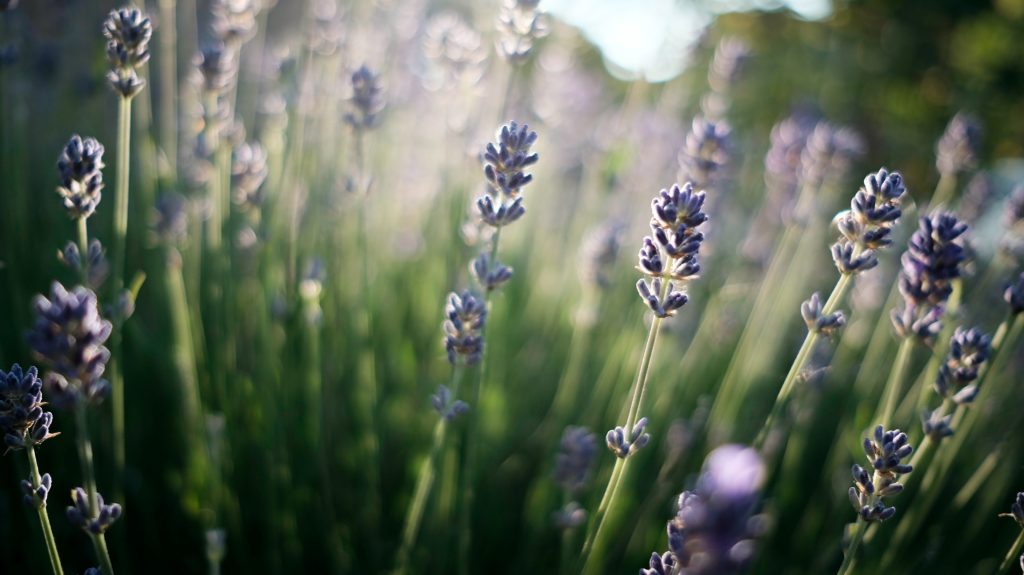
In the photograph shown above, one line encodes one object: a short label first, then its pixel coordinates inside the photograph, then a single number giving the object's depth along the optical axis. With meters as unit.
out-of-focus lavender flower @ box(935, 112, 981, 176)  0.58
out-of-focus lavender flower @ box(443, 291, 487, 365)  0.43
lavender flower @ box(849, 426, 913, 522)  0.41
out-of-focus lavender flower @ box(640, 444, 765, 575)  0.33
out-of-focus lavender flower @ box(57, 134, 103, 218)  0.41
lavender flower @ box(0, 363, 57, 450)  0.38
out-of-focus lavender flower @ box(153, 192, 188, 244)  0.51
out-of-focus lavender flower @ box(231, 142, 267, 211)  0.51
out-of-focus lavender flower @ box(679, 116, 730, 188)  0.53
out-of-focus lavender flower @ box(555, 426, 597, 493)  0.49
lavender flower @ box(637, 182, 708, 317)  0.40
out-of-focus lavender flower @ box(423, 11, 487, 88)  0.59
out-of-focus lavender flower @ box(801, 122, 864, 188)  0.58
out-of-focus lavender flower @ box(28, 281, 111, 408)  0.37
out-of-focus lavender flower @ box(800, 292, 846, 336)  0.42
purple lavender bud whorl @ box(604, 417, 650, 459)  0.41
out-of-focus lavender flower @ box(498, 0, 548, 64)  0.50
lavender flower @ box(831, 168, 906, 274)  0.42
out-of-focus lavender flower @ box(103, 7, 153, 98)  0.43
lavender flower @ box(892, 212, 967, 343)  0.44
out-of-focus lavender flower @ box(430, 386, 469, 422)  0.44
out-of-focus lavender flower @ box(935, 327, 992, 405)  0.44
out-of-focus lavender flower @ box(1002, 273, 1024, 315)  0.45
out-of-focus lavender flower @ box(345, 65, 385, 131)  0.51
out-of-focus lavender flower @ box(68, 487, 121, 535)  0.39
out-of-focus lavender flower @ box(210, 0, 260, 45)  0.51
